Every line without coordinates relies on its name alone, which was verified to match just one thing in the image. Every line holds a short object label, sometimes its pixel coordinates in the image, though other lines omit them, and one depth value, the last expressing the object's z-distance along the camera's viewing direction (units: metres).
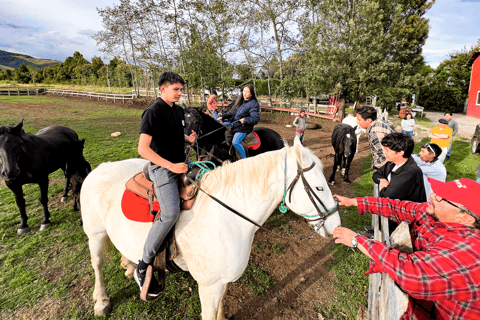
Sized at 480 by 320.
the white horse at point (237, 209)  2.06
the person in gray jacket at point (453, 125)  9.29
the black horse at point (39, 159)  4.05
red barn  20.81
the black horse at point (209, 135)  4.99
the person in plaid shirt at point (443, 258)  1.24
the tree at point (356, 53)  13.95
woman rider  5.46
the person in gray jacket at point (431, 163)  3.83
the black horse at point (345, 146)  7.25
